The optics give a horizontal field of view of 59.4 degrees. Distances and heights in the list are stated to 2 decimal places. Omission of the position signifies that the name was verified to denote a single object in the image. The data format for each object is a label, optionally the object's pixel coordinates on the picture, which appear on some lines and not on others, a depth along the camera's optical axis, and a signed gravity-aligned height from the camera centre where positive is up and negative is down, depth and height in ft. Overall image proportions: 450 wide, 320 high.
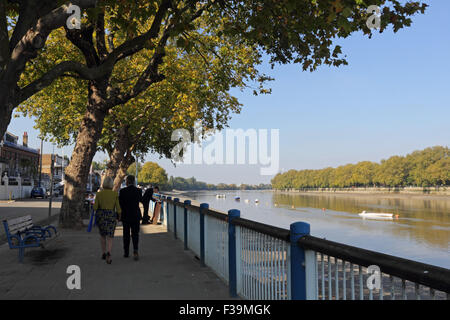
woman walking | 26.18 -1.73
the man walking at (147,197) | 48.92 -1.44
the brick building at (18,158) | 229.04 +17.14
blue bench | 25.86 -3.47
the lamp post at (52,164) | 57.59 +3.11
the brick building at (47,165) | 356.91 +19.14
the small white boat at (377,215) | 180.63 -13.61
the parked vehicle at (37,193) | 164.96 -3.28
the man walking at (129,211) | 28.48 -1.87
